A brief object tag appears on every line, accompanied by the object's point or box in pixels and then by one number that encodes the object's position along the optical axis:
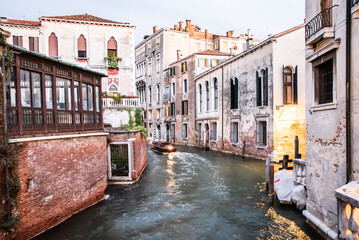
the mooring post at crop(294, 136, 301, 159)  13.96
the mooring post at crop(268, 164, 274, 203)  9.40
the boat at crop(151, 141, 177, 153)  23.42
